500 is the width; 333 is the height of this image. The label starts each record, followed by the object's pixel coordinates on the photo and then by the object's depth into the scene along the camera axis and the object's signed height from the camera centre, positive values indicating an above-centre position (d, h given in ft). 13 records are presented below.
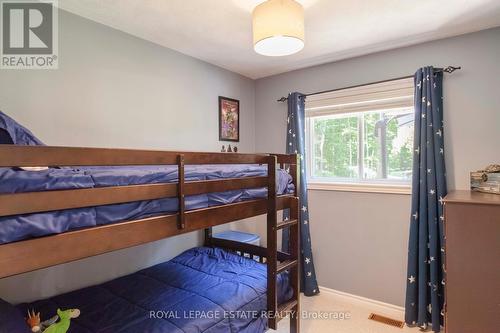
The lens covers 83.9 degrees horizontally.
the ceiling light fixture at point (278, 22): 5.44 +2.88
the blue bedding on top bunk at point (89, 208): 2.93 -0.51
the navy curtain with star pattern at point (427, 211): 7.54 -1.26
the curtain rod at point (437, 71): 7.61 +2.66
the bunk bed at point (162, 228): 3.05 -0.85
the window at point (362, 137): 8.75 +1.00
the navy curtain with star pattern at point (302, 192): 9.74 -0.91
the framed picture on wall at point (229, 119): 10.42 +1.84
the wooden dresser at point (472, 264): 5.55 -2.05
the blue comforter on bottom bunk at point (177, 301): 5.15 -2.83
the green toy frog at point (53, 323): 4.00 -2.34
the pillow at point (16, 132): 3.92 +0.55
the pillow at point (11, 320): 3.83 -2.24
